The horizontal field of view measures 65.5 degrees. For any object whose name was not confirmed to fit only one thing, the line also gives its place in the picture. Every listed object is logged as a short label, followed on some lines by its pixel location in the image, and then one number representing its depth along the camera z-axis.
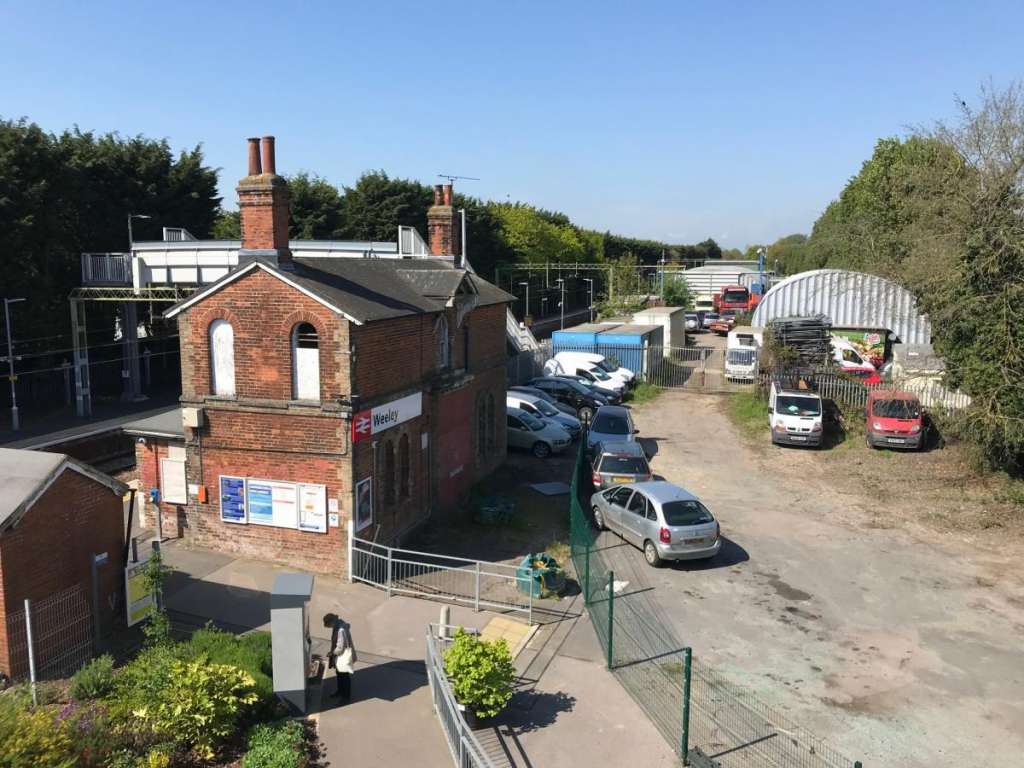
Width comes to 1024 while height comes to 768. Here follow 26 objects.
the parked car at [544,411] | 30.08
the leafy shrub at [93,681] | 10.53
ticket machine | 10.86
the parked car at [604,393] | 36.75
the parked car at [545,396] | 33.38
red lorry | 71.31
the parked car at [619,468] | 22.53
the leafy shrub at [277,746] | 9.29
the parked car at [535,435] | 28.34
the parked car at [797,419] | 28.66
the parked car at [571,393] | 35.75
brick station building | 16.47
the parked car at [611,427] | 27.00
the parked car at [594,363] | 39.50
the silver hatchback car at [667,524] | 17.48
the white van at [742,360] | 40.06
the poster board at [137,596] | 13.70
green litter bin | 15.98
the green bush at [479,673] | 10.53
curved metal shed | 45.06
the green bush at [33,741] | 7.58
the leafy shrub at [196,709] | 9.45
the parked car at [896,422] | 27.48
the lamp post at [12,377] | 31.56
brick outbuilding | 11.70
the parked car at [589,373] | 38.09
